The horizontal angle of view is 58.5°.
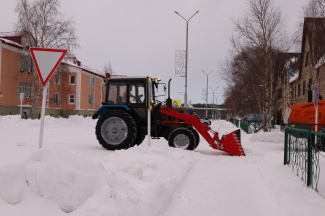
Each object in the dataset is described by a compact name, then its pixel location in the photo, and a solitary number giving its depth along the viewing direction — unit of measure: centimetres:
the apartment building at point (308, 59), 1983
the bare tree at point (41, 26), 2583
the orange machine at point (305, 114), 1022
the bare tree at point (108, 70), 5922
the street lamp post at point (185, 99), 2240
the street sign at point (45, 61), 552
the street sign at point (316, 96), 920
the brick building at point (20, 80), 2755
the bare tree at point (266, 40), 1925
